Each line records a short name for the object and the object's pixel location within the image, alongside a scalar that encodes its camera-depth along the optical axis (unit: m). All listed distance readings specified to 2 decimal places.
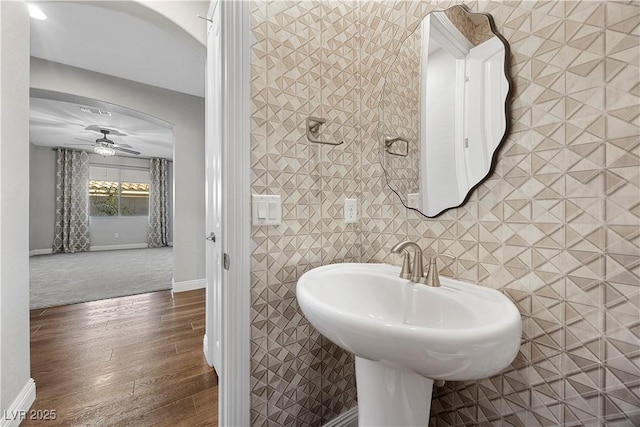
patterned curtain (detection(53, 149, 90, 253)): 6.09
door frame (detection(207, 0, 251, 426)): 0.96
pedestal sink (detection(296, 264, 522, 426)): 0.55
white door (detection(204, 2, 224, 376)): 1.52
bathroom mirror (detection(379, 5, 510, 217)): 0.88
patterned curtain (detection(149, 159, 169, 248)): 7.33
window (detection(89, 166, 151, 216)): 6.72
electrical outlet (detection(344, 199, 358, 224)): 1.28
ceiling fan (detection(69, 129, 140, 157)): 4.60
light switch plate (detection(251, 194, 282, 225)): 1.00
